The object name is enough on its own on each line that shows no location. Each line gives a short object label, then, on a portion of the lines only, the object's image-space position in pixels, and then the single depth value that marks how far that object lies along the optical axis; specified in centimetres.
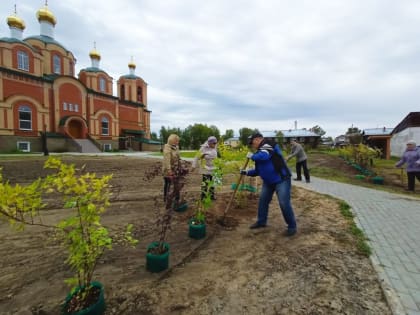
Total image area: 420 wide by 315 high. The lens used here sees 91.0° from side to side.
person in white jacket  475
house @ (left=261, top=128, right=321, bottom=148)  4019
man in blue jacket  329
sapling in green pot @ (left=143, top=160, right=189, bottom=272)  238
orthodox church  2169
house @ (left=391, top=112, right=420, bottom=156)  1794
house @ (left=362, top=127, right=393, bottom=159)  1906
